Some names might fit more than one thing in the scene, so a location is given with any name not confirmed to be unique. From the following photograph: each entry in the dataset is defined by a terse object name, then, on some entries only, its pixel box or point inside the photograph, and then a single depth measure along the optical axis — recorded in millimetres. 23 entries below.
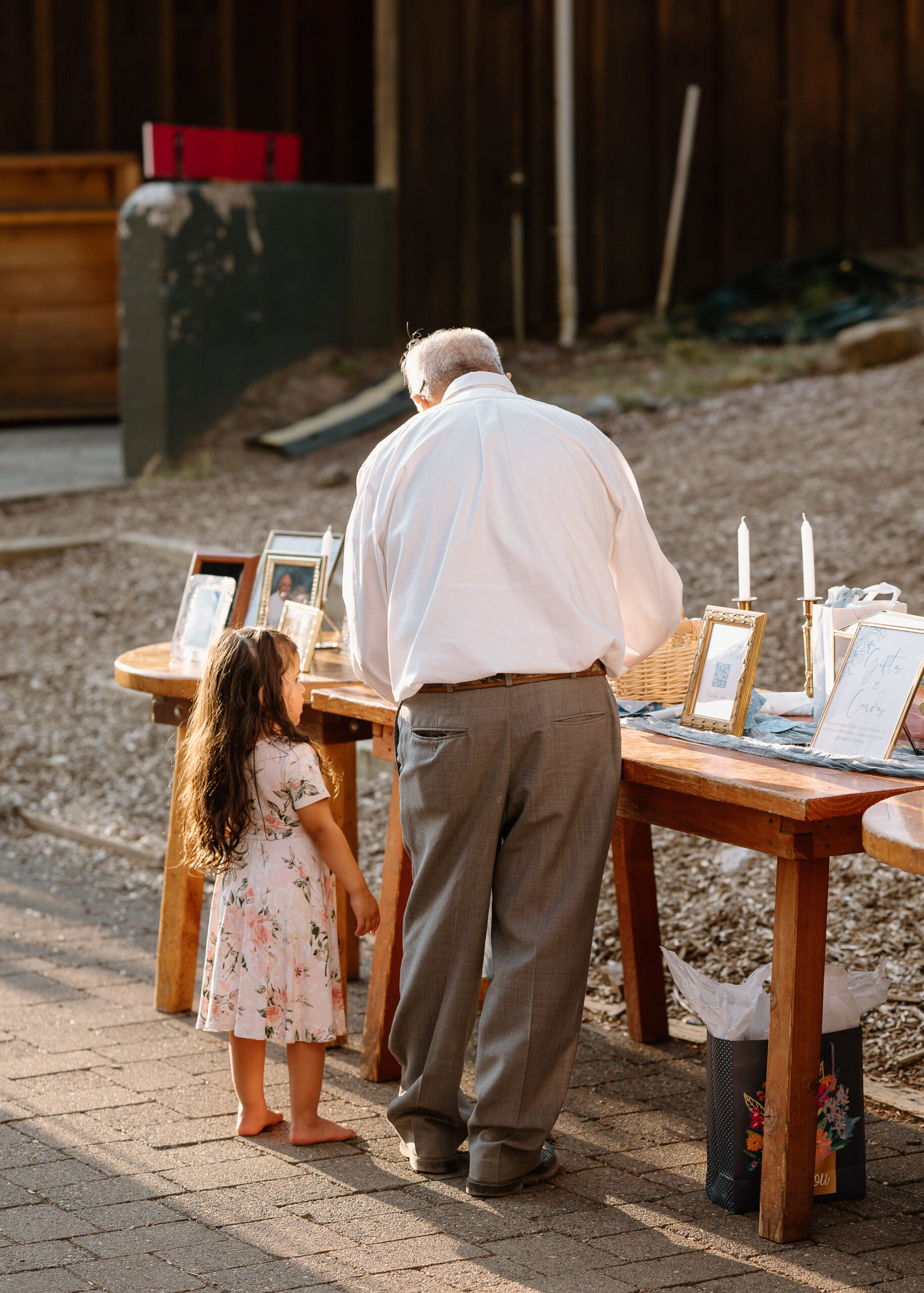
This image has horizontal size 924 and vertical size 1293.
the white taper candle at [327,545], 8812
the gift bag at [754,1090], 6617
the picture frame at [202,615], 8969
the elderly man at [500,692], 6484
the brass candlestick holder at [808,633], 7445
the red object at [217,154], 20984
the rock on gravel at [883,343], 19031
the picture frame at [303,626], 8484
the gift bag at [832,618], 7074
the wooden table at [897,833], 5426
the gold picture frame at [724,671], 7102
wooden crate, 25469
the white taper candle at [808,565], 7242
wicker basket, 7816
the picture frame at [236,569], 8961
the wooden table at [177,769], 8523
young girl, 7148
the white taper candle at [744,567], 7363
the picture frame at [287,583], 8820
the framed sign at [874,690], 6480
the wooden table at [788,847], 6207
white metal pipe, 23094
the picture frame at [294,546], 8906
